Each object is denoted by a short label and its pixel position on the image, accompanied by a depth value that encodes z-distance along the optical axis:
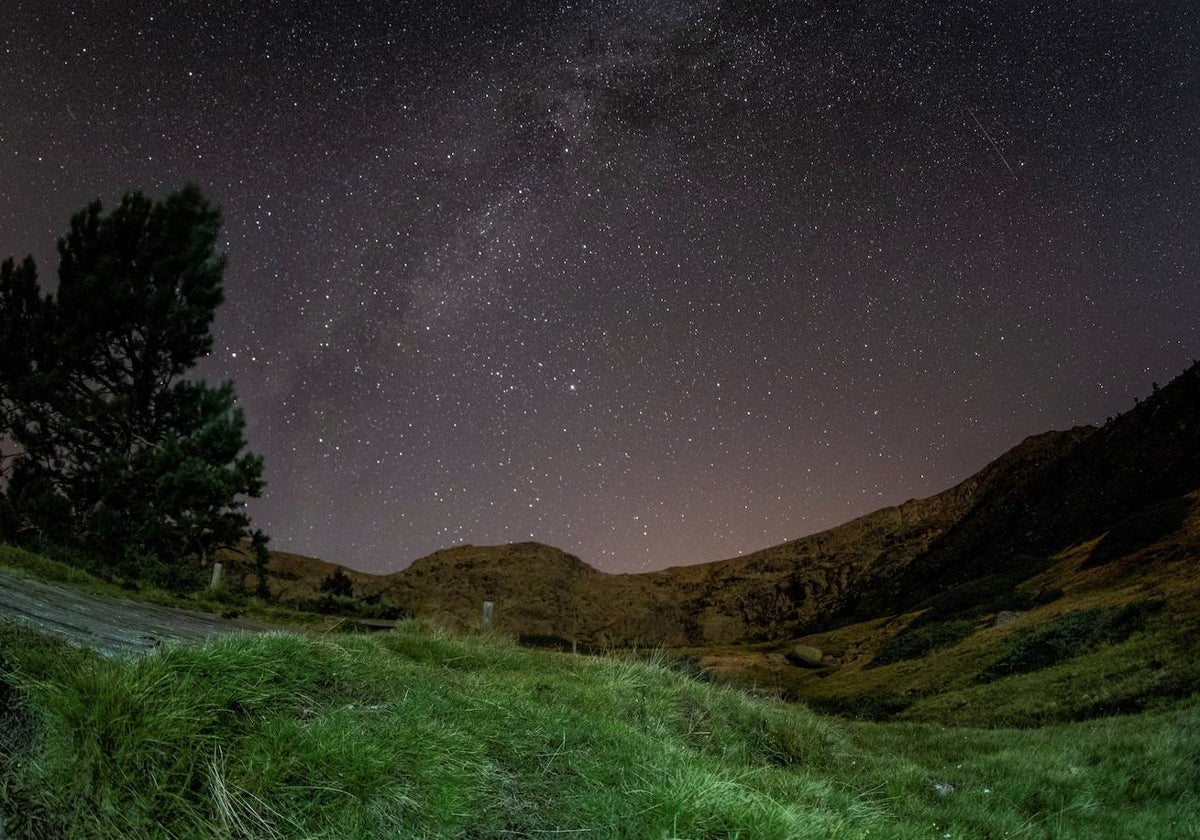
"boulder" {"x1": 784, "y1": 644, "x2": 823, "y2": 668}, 43.47
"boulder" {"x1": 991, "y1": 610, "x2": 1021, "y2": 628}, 28.31
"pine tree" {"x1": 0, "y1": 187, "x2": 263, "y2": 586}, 19.34
